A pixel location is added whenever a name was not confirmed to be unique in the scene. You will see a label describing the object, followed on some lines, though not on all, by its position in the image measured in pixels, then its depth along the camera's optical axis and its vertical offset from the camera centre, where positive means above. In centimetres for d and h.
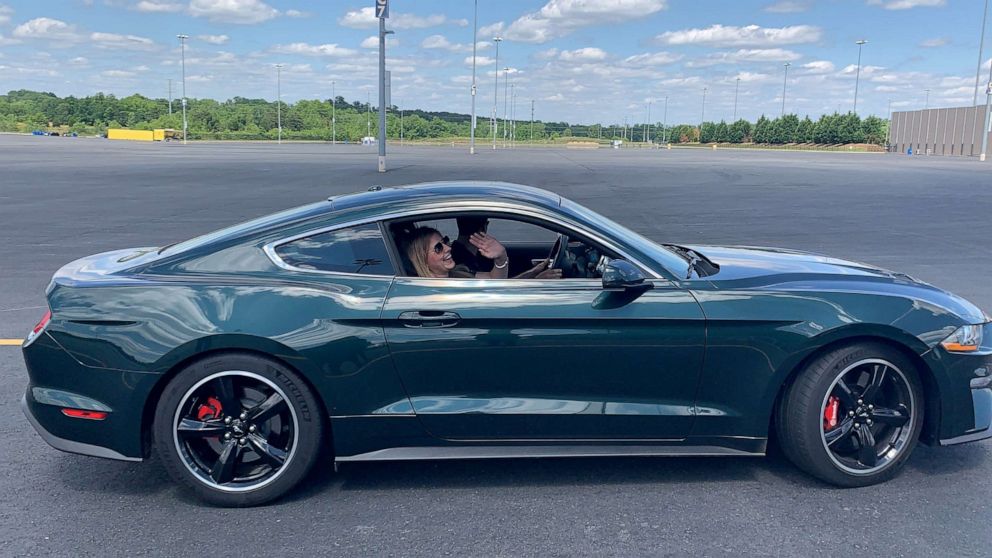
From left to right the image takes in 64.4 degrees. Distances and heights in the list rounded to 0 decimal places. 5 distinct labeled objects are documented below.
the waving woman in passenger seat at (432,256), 385 -50
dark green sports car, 351 -91
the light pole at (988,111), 5762 +461
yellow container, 10120 +123
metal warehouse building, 8150 +466
